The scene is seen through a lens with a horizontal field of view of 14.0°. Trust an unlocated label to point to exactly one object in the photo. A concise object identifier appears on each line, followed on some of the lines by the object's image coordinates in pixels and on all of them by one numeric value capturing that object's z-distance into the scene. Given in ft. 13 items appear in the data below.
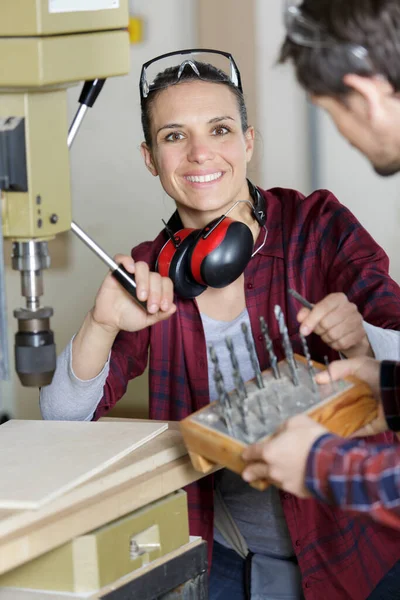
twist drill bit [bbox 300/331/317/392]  5.96
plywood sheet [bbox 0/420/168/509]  5.85
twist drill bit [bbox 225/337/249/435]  5.81
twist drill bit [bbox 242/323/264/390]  6.01
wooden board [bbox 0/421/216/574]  5.62
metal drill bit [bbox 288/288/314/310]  6.13
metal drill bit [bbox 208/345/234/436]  5.81
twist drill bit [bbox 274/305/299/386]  6.04
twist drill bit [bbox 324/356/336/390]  5.94
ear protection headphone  6.77
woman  6.82
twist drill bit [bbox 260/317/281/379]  6.06
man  5.35
